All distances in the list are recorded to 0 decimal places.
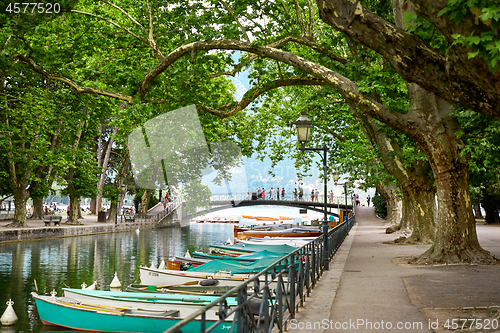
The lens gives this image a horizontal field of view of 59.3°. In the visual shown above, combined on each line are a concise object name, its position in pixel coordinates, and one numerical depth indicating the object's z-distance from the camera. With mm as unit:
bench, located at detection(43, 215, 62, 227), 30516
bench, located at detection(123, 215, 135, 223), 43697
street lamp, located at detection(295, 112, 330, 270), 12156
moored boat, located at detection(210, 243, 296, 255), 16317
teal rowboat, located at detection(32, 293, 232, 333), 7855
